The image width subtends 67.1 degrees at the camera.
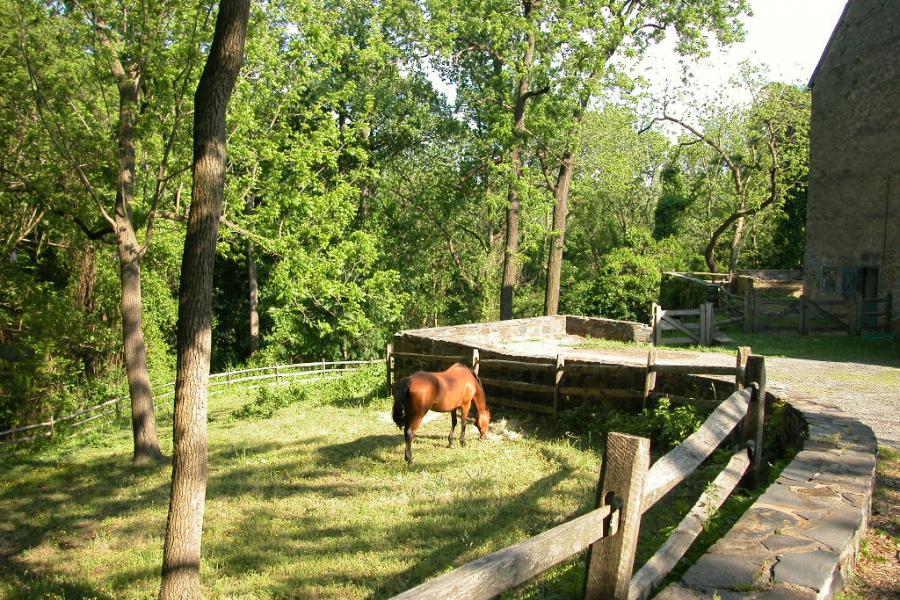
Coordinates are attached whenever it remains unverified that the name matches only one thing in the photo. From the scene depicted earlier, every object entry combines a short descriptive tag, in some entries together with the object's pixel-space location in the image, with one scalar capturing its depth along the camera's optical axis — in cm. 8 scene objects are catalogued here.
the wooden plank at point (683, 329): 1936
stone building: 2077
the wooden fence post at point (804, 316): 2016
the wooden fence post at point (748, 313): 2116
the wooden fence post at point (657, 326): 1988
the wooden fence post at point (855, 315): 1945
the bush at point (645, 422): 957
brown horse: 1040
